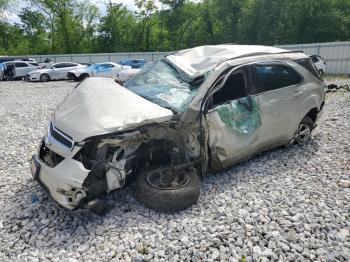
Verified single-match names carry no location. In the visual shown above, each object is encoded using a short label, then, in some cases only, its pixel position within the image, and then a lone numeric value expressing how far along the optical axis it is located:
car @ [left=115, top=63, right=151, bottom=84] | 18.31
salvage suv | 3.32
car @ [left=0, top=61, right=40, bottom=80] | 23.03
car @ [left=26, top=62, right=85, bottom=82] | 21.73
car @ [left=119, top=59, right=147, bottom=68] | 23.94
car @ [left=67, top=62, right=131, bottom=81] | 20.61
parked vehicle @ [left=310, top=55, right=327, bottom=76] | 19.28
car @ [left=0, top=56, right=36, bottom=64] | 28.40
